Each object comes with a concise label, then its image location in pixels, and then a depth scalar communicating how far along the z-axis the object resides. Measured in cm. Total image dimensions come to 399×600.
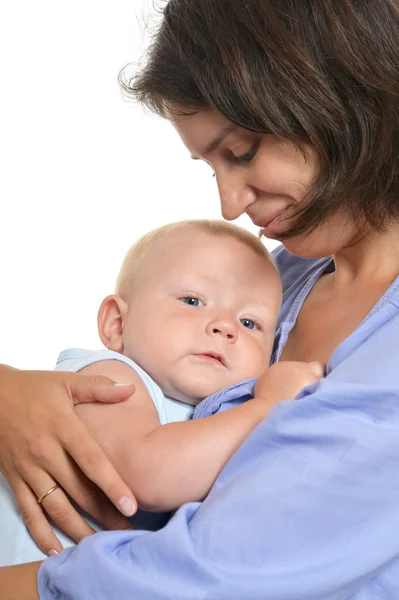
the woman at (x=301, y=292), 114
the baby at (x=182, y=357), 120
